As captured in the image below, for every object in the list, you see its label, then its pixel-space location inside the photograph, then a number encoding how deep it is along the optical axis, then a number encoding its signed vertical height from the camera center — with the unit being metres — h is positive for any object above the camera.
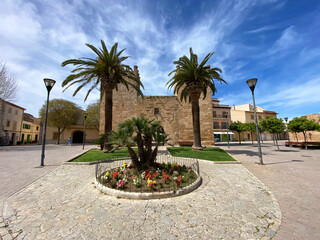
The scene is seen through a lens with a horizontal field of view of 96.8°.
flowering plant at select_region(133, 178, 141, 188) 4.89 -1.63
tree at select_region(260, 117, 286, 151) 14.78 +1.05
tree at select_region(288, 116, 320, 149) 16.39 +1.11
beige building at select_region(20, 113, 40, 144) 34.66 +1.92
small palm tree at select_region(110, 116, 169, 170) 6.10 -0.06
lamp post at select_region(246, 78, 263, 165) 9.76 +3.60
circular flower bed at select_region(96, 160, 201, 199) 4.54 -1.72
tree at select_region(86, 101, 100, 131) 32.84 +4.90
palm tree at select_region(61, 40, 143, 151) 12.35 +5.75
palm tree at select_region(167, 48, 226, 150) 14.10 +5.85
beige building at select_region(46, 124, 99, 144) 33.70 +0.58
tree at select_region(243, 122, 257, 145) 26.31 +1.51
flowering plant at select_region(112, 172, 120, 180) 5.52 -1.52
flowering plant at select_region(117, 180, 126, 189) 4.79 -1.64
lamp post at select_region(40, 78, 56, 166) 9.59 +3.62
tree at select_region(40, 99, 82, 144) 29.89 +5.09
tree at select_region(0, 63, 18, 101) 19.51 +7.05
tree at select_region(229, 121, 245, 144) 28.67 +1.78
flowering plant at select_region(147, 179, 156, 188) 4.71 -1.58
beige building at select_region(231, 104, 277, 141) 42.84 +6.12
